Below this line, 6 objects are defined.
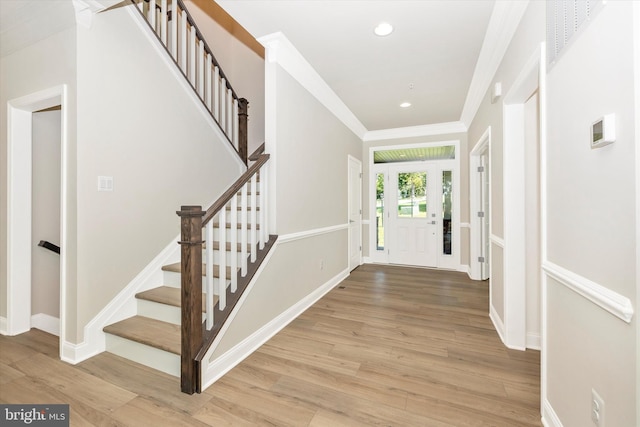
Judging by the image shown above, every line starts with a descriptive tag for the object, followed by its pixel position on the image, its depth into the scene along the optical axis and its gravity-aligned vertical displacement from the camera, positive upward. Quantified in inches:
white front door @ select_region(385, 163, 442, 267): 213.9 -0.2
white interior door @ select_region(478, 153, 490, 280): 155.9 -2.5
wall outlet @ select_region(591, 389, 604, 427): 42.8 -29.5
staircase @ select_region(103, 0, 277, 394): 70.4 -18.4
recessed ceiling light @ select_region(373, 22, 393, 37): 93.0 +60.9
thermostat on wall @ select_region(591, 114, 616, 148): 39.4 +11.8
